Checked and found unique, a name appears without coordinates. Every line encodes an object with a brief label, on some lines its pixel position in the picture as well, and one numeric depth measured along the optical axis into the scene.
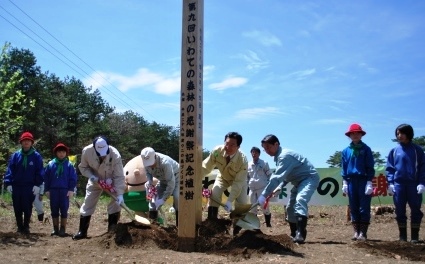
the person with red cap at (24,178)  7.21
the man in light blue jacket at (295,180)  6.00
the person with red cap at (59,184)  7.52
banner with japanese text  13.09
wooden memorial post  5.36
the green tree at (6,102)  9.63
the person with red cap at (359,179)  6.48
